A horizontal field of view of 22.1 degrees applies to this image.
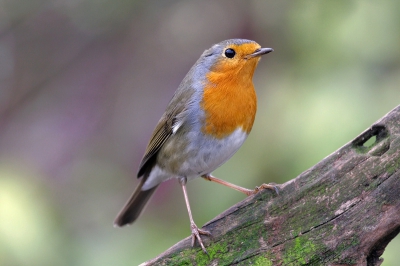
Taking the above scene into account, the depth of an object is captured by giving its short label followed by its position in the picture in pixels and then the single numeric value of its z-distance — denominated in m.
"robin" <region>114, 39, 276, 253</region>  6.04
